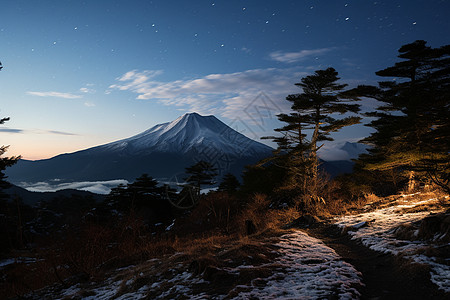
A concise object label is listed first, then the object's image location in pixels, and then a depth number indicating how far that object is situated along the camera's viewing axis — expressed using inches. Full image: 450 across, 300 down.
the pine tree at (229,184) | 2043.6
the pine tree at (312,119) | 737.0
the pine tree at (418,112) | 520.1
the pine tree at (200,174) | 1923.0
